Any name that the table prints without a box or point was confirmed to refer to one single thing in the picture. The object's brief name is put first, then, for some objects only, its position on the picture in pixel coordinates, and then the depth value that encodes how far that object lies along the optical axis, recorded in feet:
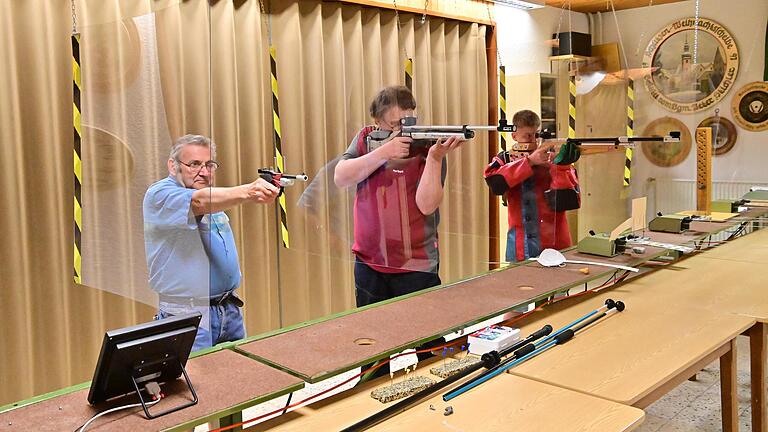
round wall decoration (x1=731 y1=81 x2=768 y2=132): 15.71
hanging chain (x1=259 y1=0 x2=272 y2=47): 10.30
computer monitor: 4.36
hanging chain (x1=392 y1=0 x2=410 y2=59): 8.64
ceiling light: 11.77
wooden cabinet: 9.77
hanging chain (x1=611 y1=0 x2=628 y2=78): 11.41
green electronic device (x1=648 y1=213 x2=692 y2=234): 10.98
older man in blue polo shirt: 6.51
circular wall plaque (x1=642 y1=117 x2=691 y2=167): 11.29
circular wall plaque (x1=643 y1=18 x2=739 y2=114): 11.76
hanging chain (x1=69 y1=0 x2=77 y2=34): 7.79
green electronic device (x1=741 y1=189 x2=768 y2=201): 14.24
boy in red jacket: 9.64
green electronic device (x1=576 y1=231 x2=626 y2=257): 9.10
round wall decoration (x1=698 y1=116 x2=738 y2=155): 14.89
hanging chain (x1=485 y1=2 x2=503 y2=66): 11.00
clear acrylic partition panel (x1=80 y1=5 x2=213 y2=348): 6.27
